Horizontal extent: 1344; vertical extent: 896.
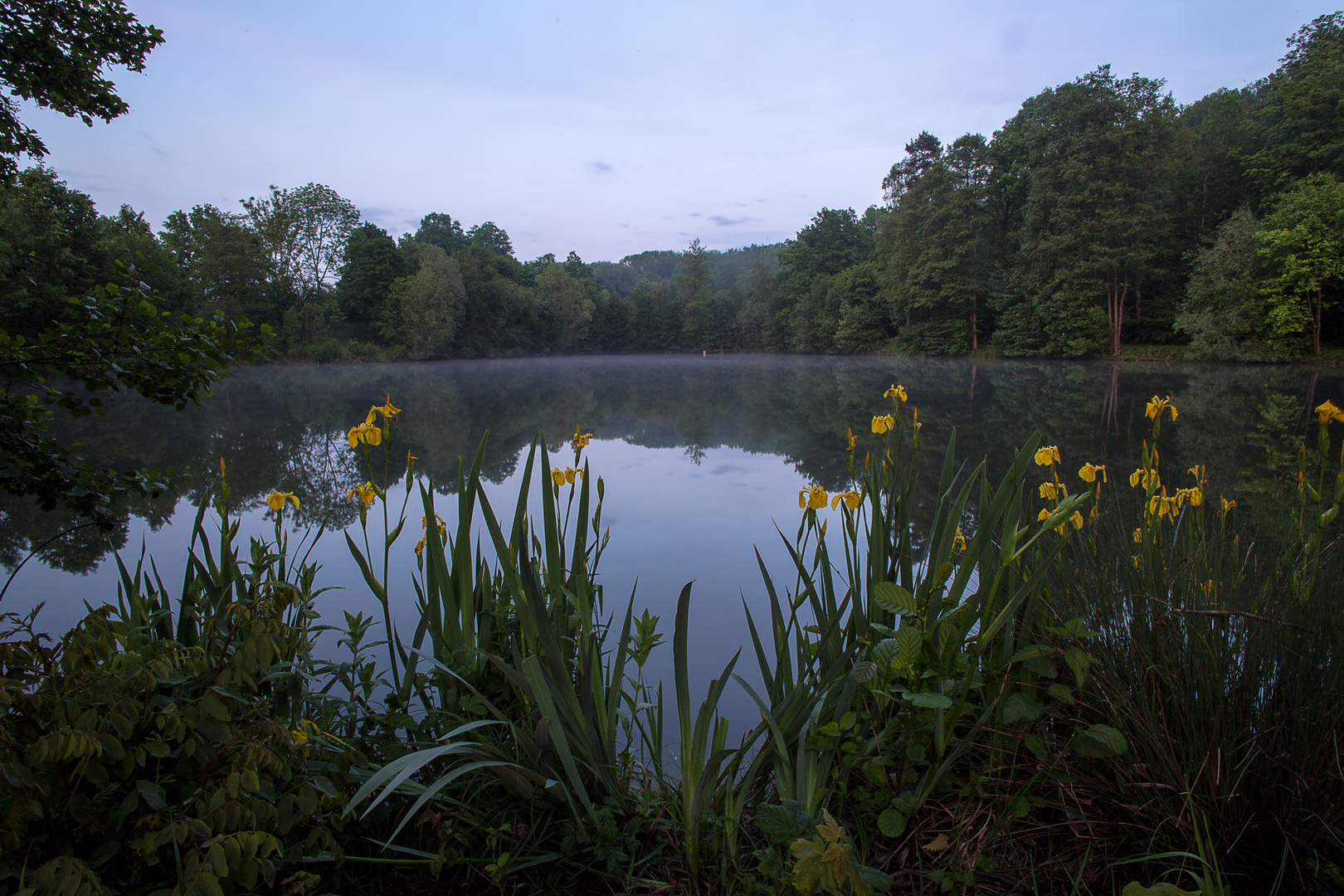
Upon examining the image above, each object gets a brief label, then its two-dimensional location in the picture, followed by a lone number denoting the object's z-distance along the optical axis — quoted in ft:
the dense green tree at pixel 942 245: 96.94
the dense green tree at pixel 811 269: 131.88
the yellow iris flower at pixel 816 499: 4.78
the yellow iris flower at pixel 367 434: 5.19
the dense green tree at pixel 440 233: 192.34
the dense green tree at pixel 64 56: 7.11
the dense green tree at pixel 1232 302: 60.18
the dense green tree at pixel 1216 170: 78.43
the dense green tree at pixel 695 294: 161.68
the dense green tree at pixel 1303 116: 64.54
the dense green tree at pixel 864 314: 115.85
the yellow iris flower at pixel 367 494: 5.49
